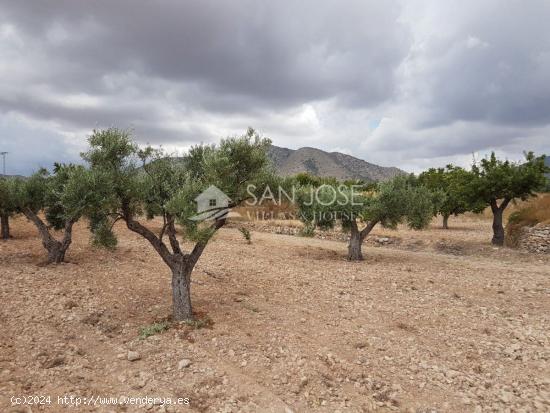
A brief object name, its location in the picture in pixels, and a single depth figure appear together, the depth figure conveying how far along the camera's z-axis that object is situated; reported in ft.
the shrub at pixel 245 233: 48.70
